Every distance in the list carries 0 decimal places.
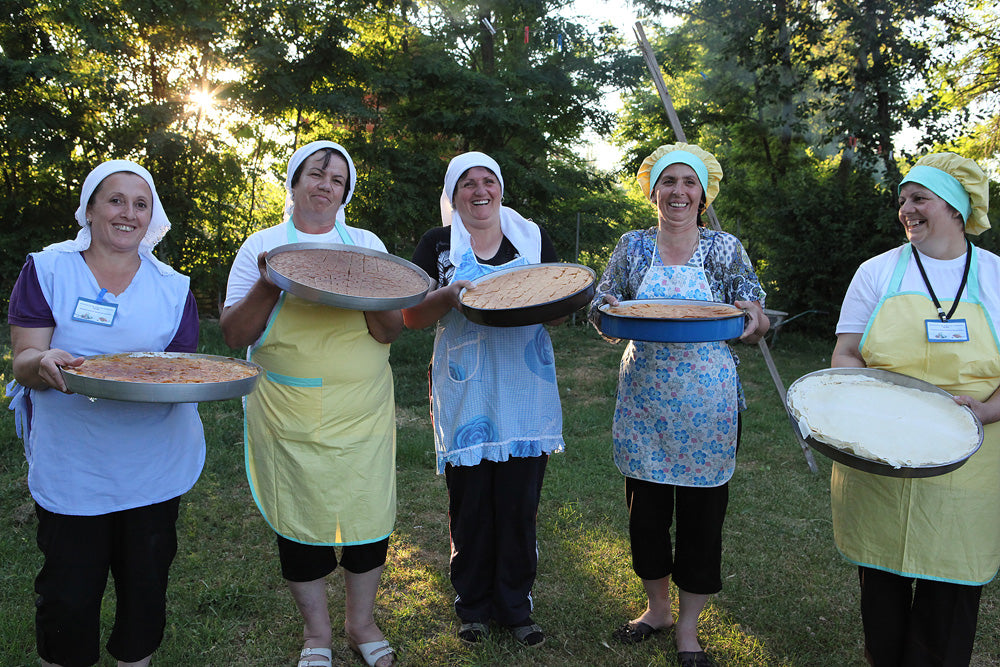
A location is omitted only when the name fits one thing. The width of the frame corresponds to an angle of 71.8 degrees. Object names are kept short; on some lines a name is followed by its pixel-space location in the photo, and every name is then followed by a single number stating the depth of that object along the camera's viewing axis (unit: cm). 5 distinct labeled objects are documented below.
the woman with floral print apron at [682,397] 279
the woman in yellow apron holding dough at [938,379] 237
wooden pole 538
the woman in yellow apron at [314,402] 255
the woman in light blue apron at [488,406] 292
